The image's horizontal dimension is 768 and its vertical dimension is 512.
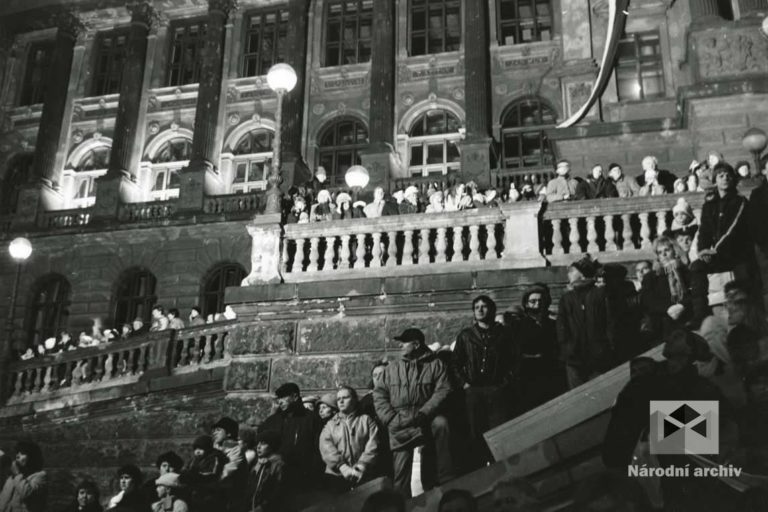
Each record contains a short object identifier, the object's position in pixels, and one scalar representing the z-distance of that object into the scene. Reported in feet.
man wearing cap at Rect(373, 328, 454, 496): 25.99
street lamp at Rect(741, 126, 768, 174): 43.86
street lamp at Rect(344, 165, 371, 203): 67.26
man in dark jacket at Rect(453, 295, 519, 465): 26.53
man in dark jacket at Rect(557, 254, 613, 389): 27.04
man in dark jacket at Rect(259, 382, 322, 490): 27.43
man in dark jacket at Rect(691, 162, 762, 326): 27.04
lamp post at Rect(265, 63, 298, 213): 42.57
